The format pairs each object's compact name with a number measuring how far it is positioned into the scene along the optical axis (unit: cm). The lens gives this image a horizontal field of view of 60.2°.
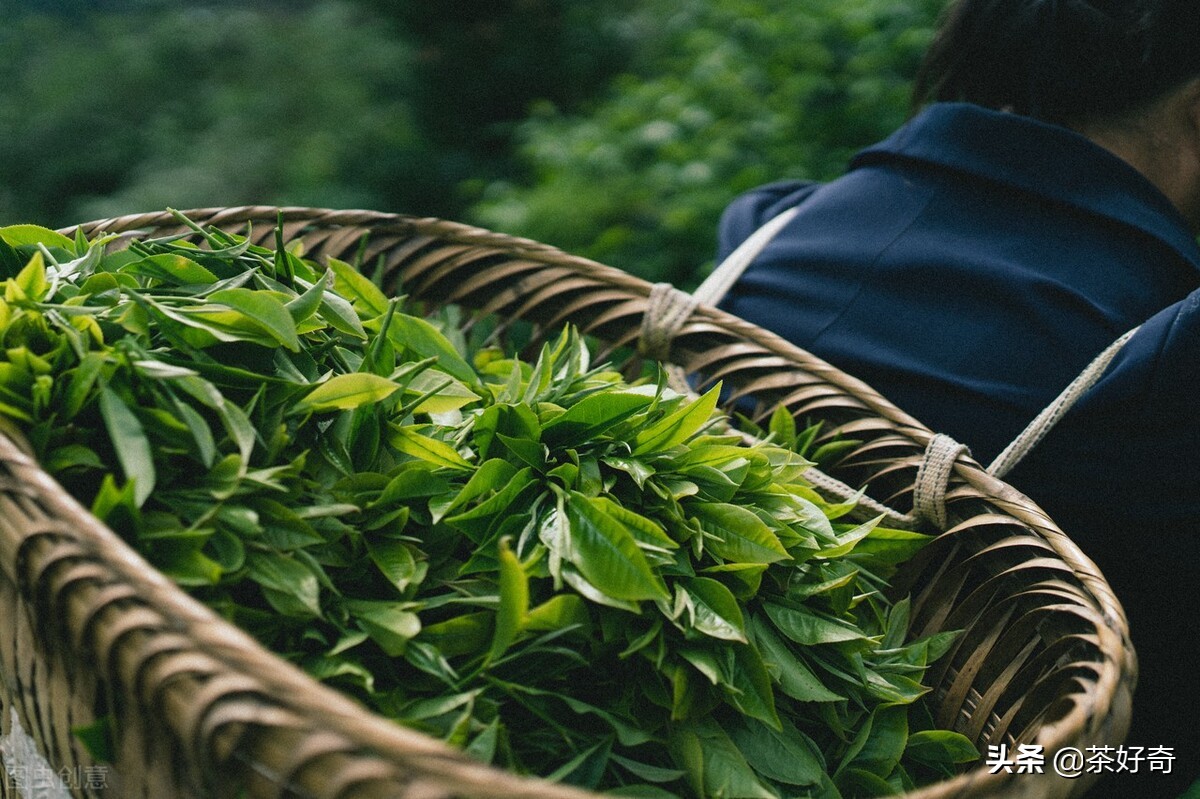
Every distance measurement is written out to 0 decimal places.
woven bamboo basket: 54
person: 103
